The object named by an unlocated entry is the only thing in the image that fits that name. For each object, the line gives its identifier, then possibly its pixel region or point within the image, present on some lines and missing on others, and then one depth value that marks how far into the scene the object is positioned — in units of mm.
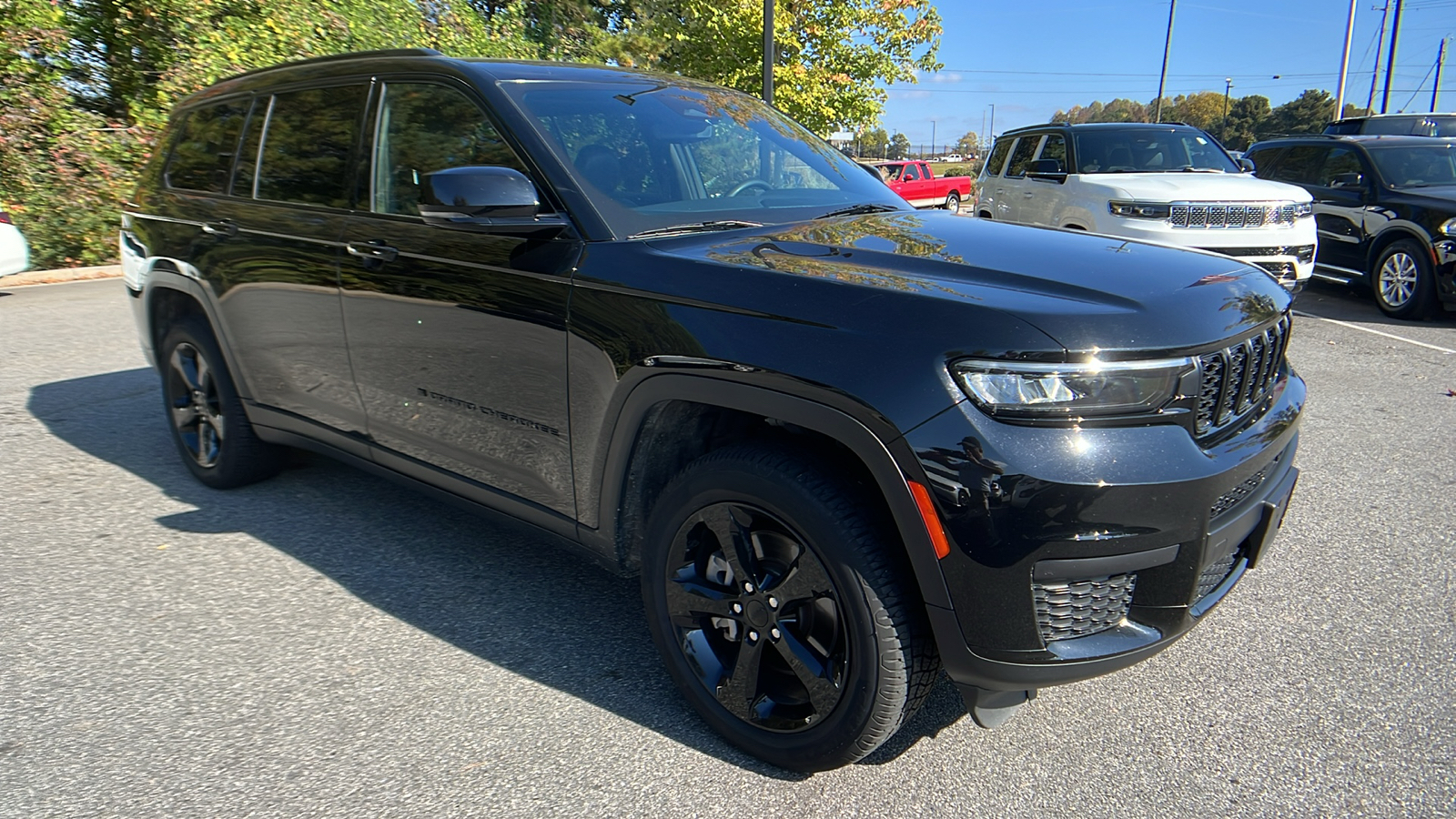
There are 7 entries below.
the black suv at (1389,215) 8750
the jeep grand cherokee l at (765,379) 2045
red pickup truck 28594
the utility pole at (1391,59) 36594
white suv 8047
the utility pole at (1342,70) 32094
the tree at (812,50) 18562
